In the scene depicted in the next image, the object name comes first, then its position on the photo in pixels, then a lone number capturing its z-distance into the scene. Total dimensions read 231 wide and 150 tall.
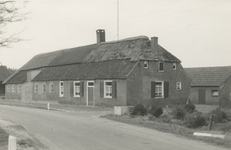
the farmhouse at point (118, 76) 28.73
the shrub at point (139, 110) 21.02
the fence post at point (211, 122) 14.84
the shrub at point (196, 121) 16.42
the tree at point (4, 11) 11.10
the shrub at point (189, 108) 22.45
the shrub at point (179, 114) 19.48
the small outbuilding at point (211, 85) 36.28
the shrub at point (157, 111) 20.20
